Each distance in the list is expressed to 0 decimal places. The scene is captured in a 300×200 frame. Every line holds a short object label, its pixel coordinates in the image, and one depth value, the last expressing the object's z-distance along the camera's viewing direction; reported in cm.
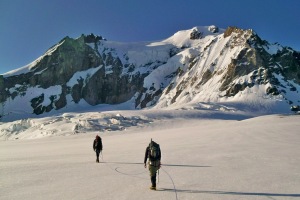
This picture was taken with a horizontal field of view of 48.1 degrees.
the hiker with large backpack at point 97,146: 2058
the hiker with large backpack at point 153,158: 1248
